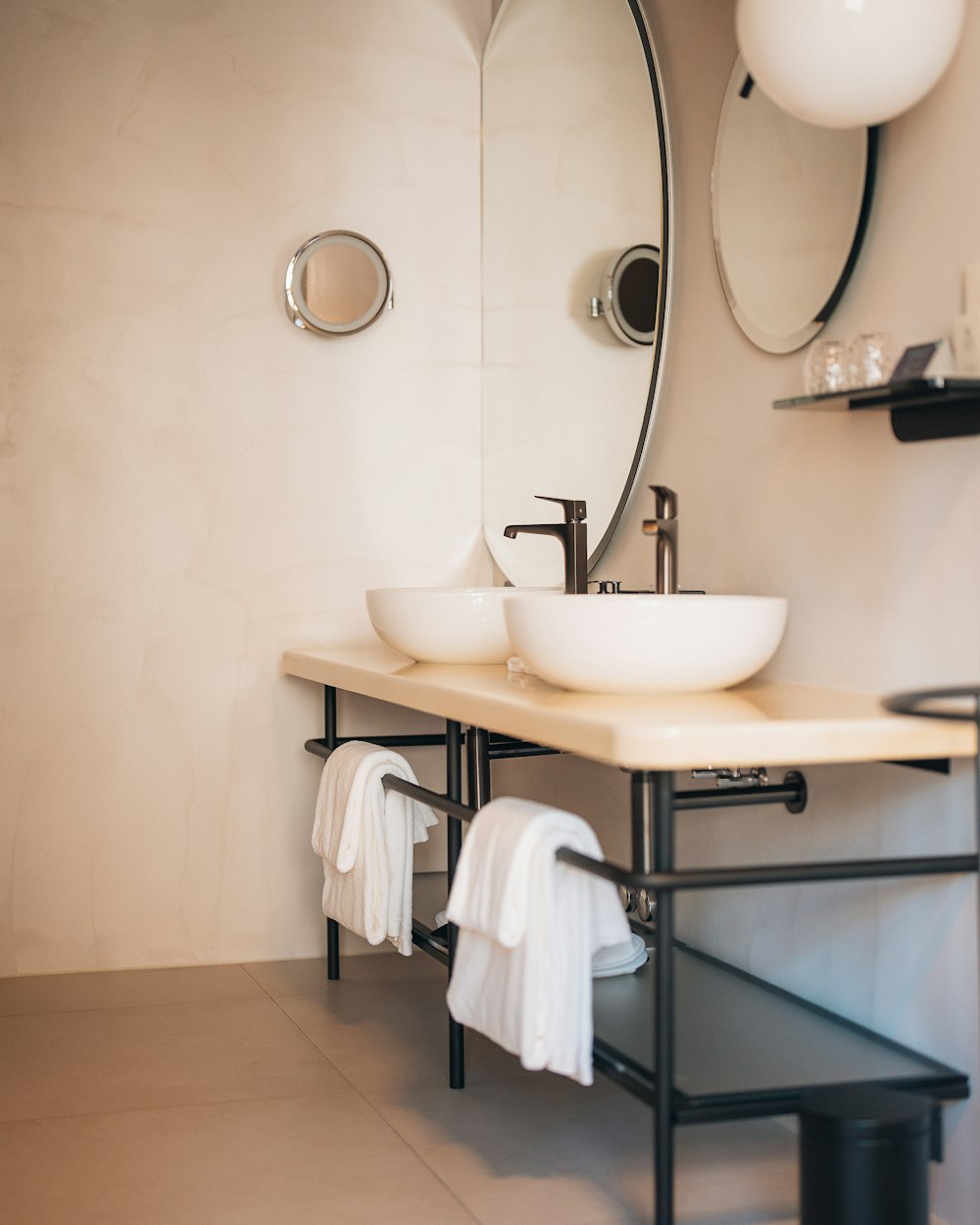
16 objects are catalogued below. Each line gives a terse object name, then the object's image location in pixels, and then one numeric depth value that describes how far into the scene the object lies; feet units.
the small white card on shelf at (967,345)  5.32
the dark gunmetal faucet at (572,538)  7.76
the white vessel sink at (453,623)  8.00
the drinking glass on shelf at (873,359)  5.54
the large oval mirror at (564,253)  8.41
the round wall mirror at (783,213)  6.27
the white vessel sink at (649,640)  5.53
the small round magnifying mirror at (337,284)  10.39
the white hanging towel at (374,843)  7.84
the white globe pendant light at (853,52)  5.30
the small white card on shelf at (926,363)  5.25
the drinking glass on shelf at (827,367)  5.67
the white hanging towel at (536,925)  5.42
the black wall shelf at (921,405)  5.12
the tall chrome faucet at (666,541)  6.79
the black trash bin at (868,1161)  4.86
